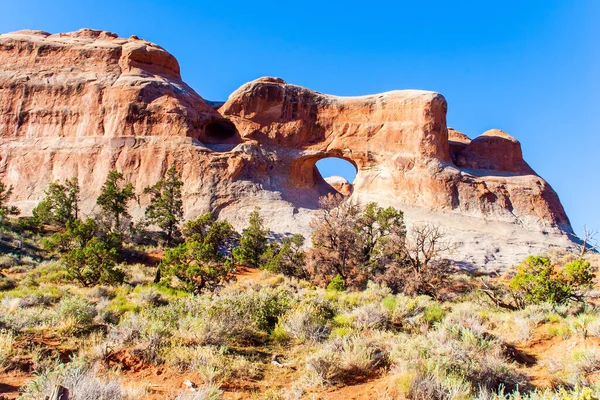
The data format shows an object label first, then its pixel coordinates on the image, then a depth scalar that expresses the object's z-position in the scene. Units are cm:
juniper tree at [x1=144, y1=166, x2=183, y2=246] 2723
